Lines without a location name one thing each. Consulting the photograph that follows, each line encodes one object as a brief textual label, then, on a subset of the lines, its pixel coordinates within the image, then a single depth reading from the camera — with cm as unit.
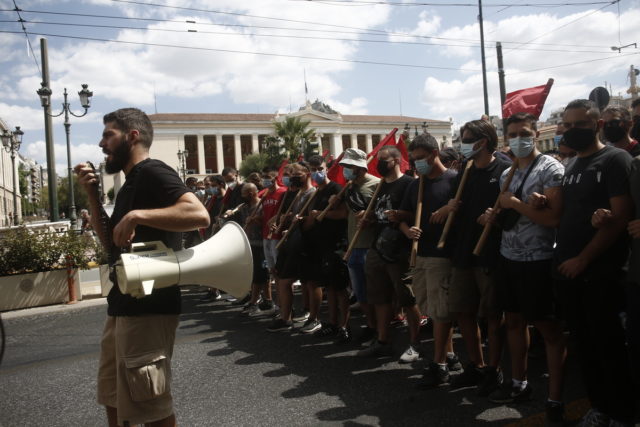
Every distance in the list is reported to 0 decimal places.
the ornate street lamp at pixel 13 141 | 2473
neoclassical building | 8150
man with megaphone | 249
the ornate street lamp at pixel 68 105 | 1404
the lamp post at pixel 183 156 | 3758
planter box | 866
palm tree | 5631
